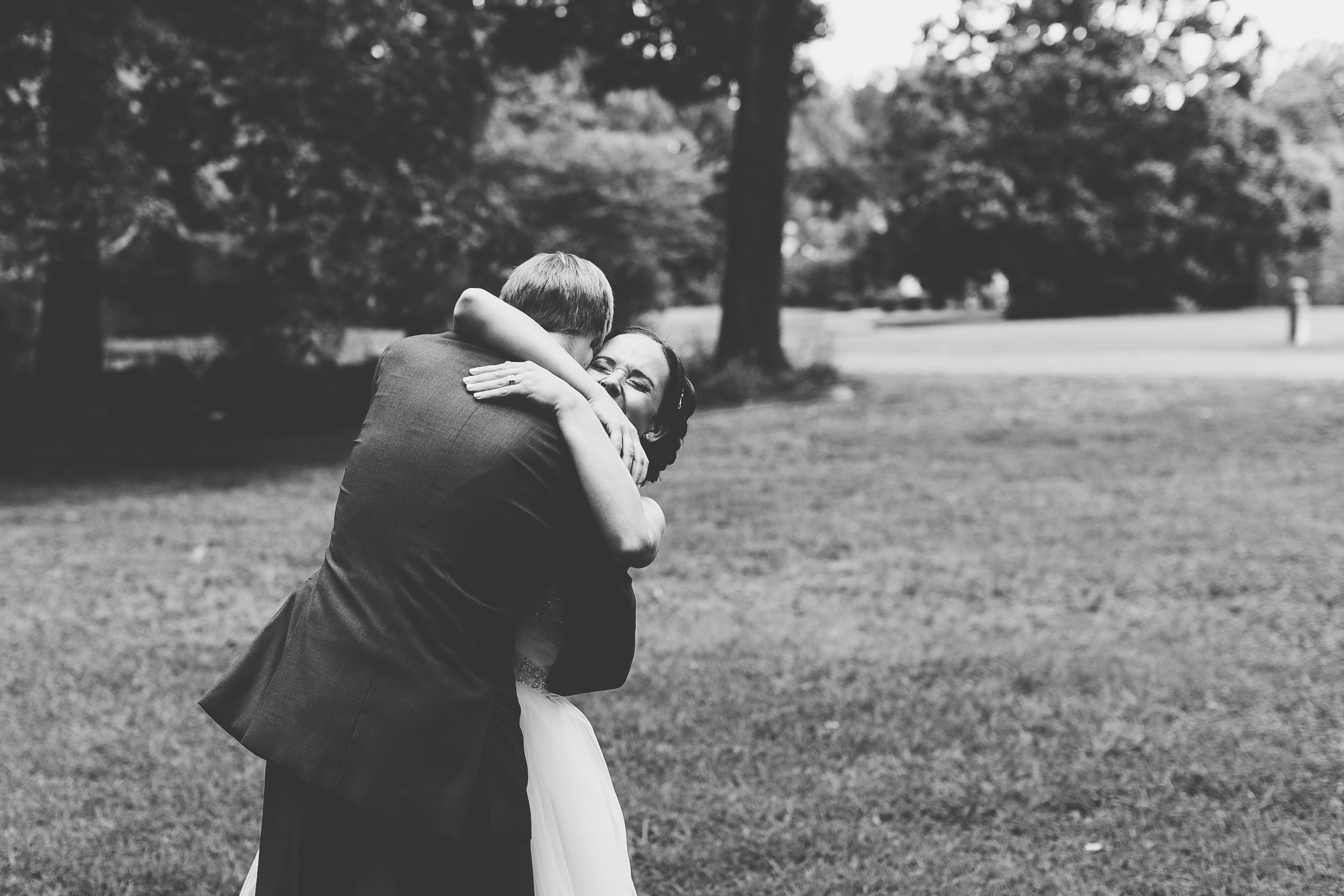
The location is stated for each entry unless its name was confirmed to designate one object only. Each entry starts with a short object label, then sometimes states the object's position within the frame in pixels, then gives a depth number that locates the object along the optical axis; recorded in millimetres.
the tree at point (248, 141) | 10117
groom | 2041
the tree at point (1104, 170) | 37969
